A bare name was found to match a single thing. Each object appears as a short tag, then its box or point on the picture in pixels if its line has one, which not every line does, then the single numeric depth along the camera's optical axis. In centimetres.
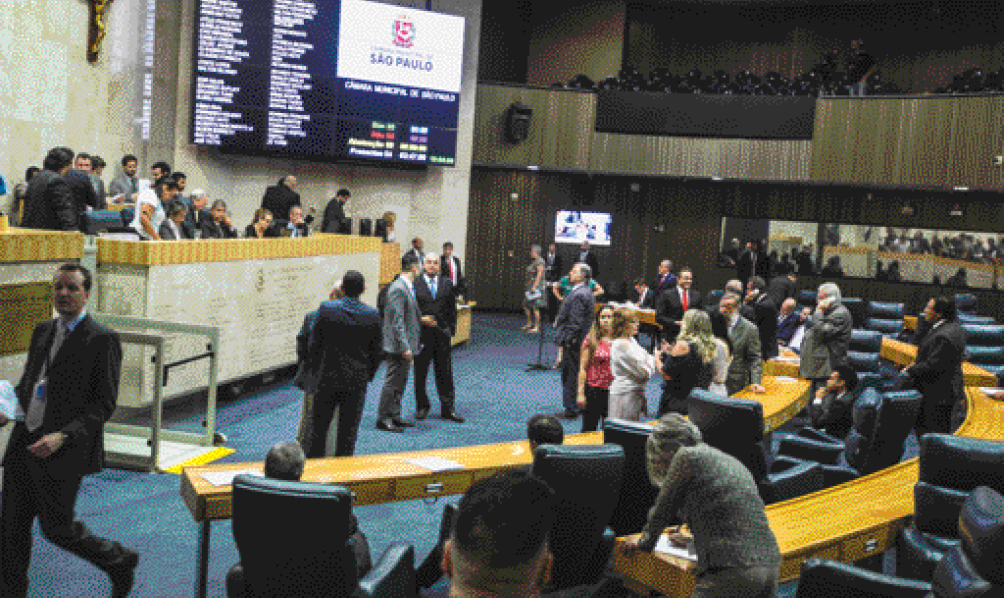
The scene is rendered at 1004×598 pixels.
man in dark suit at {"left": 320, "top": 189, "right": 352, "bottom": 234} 1328
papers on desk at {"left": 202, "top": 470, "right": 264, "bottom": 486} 432
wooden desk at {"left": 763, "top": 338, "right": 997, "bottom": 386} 951
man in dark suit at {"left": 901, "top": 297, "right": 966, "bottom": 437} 822
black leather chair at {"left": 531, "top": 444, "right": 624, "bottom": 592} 397
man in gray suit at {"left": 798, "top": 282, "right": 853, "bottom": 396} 887
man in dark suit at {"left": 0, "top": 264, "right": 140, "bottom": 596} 394
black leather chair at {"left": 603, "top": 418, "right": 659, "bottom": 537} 470
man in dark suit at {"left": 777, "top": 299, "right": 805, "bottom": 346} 1150
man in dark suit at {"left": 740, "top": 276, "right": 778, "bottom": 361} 980
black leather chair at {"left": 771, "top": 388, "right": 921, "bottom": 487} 604
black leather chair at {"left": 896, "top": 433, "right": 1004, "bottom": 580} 426
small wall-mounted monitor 1847
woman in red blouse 747
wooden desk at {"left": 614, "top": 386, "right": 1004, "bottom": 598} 395
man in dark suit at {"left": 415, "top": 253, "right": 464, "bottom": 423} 895
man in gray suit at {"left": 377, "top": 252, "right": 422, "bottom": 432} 821
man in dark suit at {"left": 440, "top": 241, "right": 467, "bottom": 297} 1334
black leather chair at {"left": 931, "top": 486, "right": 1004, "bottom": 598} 322
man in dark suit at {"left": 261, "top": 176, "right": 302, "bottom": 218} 1282
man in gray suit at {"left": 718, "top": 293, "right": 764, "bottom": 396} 773
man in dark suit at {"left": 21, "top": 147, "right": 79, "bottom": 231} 714
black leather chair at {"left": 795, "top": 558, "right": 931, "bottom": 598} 334
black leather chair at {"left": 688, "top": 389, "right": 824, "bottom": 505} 529
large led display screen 1270
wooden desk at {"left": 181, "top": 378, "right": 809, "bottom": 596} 419
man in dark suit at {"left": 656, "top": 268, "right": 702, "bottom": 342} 1197
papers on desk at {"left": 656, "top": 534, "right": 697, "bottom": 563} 397
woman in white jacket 667
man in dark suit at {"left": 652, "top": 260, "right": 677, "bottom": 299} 1316
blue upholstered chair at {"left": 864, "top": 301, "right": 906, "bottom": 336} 1370
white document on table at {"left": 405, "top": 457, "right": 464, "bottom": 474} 493
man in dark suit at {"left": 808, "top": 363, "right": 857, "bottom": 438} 733
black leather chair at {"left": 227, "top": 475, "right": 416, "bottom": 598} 323
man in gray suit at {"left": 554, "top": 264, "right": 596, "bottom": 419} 934
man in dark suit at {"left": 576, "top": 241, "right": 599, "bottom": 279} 1681
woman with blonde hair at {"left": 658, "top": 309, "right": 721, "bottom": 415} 650
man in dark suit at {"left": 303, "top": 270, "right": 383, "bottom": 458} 635
